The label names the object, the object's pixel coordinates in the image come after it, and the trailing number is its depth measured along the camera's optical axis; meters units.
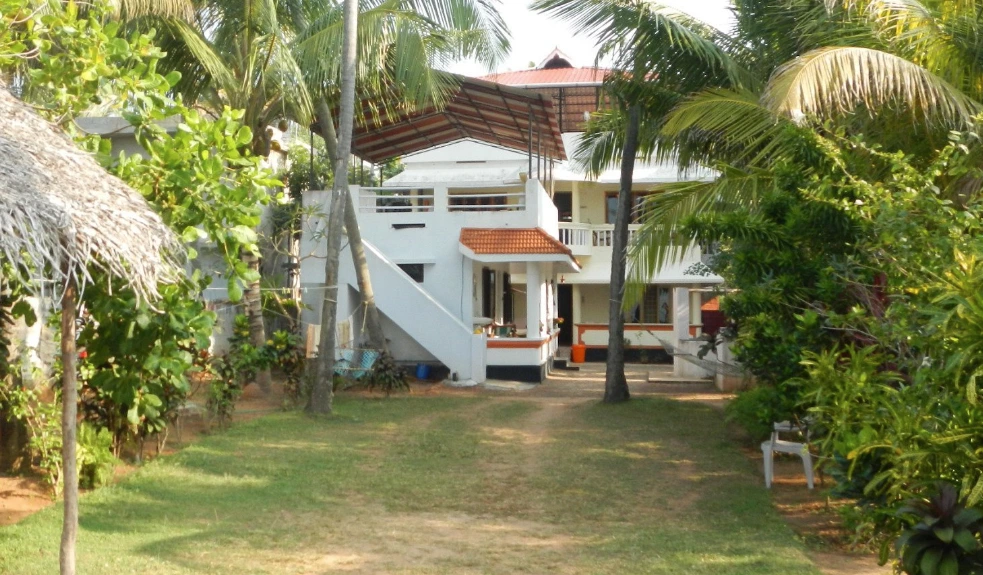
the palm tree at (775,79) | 9.34
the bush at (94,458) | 9.66
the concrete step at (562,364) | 25.33
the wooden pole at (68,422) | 6.06
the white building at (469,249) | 19.53
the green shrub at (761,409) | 9.02
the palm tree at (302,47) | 14.02
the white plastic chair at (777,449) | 10.50
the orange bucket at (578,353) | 27.28
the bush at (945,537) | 5.44
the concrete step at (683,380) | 21.11
